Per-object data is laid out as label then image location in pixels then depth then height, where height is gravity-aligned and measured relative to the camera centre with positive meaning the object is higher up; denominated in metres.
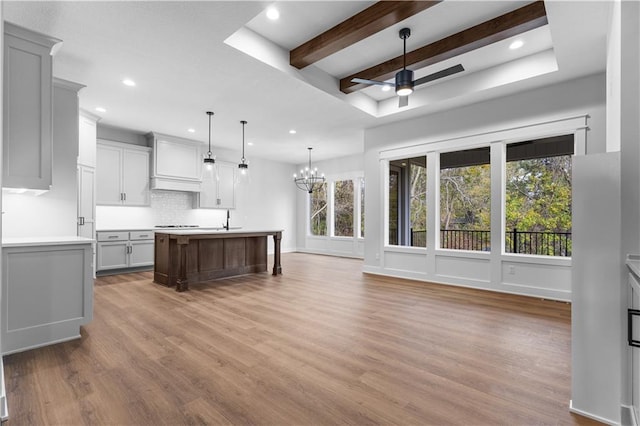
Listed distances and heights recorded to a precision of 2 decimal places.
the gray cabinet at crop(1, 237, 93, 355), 2.53 -0.69
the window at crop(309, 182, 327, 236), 9.88 +0.08
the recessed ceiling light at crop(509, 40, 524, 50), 3.66 +2.05
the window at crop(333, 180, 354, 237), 9.25 +0.17
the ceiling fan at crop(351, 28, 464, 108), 3.28 +1.47
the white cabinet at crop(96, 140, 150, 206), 6.05 +0.79
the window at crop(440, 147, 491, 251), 5.15 +0.25
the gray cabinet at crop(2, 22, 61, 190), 2.73 +0.95
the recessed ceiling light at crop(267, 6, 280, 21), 3.08 +2.05
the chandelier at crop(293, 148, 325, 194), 8.97 +1.02
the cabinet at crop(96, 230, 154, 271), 5.77 -0.72
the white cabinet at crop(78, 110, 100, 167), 5.07 +1.25
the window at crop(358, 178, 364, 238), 8.97 +0.22
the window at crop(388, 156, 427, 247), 5.86 +0.24
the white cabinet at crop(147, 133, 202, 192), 6.73 +1.14
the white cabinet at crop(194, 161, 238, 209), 7.76 +0.56
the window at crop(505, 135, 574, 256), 4.59 +0.29
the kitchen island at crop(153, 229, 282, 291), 4.91 -0.75
